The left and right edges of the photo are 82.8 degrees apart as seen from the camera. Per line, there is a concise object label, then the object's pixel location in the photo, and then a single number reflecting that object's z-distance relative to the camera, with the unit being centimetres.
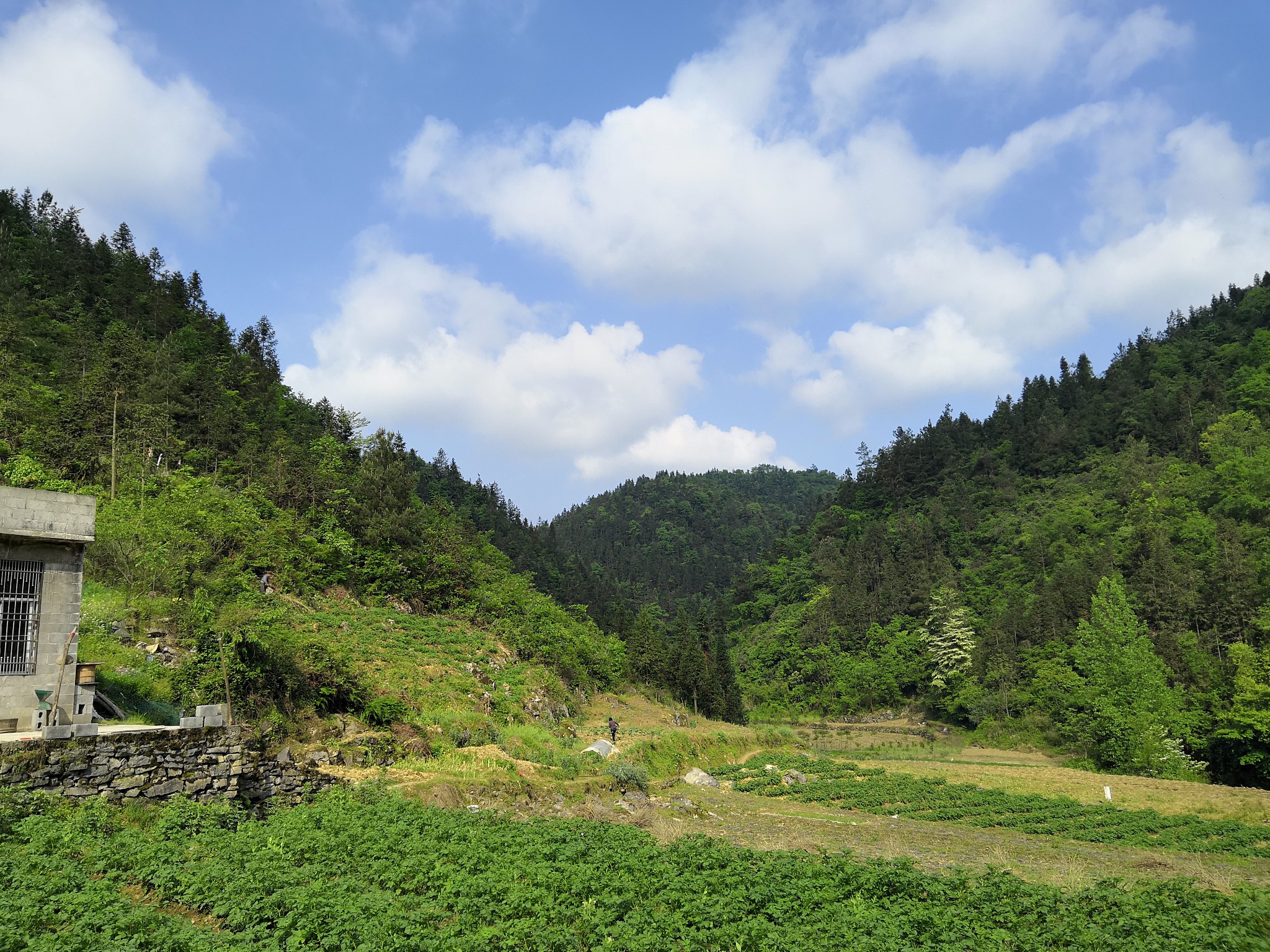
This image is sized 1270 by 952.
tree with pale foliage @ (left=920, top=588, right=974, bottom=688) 7475
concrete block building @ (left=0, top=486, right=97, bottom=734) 1506
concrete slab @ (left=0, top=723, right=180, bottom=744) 1344
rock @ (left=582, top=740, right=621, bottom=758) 2753
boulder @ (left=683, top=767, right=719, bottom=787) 3008
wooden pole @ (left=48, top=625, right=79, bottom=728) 1516
